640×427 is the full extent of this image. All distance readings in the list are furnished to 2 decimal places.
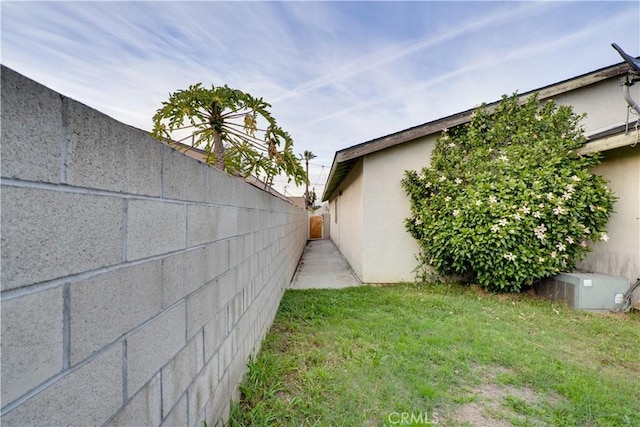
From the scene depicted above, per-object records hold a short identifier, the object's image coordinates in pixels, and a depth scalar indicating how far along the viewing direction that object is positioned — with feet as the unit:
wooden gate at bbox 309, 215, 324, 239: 71.77
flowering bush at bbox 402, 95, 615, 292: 16.57
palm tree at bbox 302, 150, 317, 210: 121.60
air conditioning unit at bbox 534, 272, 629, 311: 15.85
